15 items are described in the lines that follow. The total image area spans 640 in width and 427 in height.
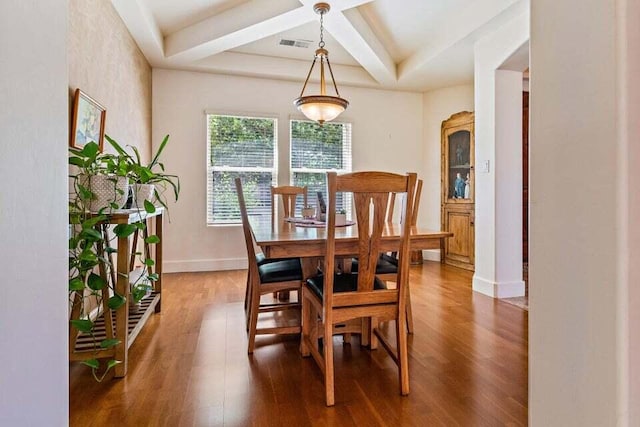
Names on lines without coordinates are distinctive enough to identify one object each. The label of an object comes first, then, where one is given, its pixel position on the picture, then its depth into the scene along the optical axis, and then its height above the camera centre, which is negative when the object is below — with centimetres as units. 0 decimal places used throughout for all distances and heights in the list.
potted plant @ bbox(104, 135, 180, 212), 203 +20
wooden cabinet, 455 +37
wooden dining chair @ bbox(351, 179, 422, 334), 237 -37
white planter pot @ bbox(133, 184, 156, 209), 218 +13
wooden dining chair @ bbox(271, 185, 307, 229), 351 +20
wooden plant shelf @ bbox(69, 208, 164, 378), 179 -60
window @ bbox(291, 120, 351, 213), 482 +89
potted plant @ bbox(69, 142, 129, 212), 176 +17
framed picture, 234 +68
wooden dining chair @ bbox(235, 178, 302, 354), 213 -42
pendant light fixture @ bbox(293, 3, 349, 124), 287 +93
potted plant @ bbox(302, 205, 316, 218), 296 +2
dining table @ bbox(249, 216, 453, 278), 176 -14
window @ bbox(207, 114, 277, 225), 455 +68
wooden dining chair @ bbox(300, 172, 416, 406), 156 -31
